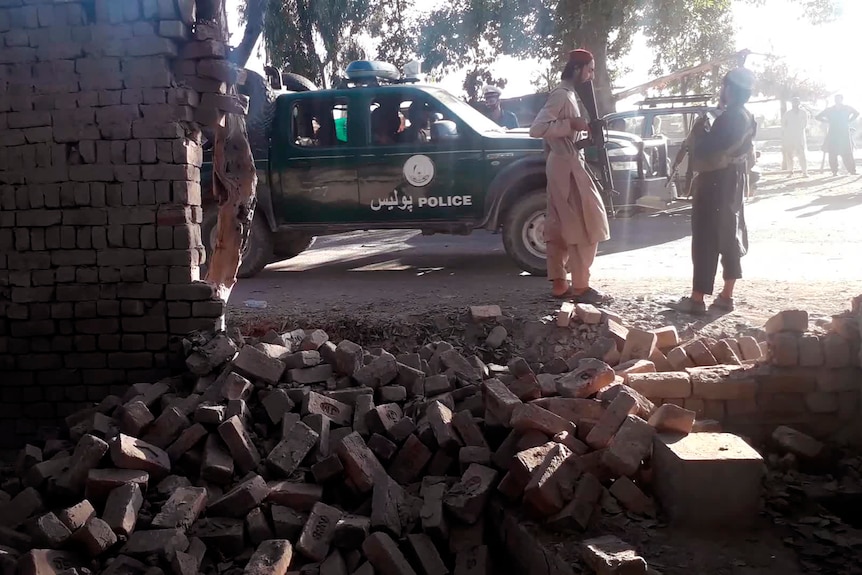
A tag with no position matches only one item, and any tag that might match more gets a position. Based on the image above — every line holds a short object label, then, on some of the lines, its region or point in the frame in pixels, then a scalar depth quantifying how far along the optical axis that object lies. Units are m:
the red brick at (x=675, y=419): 3.38
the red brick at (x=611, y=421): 3.51
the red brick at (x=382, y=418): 3.89
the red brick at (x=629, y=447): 3.31
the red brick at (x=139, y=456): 3.54
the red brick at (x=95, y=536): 3.10
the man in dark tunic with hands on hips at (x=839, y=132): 16.84
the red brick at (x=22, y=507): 3.59
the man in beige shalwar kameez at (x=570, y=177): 6.10
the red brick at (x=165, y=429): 3.86
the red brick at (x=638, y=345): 4.52
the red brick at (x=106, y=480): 3.45
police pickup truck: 7.86
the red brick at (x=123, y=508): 3.22
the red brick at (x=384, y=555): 3.12
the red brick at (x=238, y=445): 3.71
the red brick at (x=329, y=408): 4.00
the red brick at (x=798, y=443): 3.64
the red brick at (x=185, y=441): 3.79
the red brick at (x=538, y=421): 3.54
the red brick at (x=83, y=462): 3.58
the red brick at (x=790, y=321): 4.02
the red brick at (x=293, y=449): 3.66
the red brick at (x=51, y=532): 3.14
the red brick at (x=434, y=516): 3.30
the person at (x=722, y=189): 5.79
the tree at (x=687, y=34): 16.34
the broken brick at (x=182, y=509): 3.28
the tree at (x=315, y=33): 19.06
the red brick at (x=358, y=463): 3.58
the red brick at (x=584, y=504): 3.10
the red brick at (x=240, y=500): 3.41
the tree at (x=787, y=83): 40.97
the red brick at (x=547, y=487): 3.13
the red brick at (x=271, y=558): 2.96
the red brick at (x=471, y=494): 3.34
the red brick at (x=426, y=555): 3.21
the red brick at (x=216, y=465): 3.62
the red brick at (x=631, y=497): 3.22
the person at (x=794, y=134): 19.00
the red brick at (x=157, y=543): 3.12
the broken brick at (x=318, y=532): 3.20
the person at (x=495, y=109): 10.96
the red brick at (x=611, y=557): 2.62
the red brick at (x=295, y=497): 3.50
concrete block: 3.07
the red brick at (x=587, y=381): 3.87
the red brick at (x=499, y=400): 3.75
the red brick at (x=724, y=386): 4.00
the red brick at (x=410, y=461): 3.75
